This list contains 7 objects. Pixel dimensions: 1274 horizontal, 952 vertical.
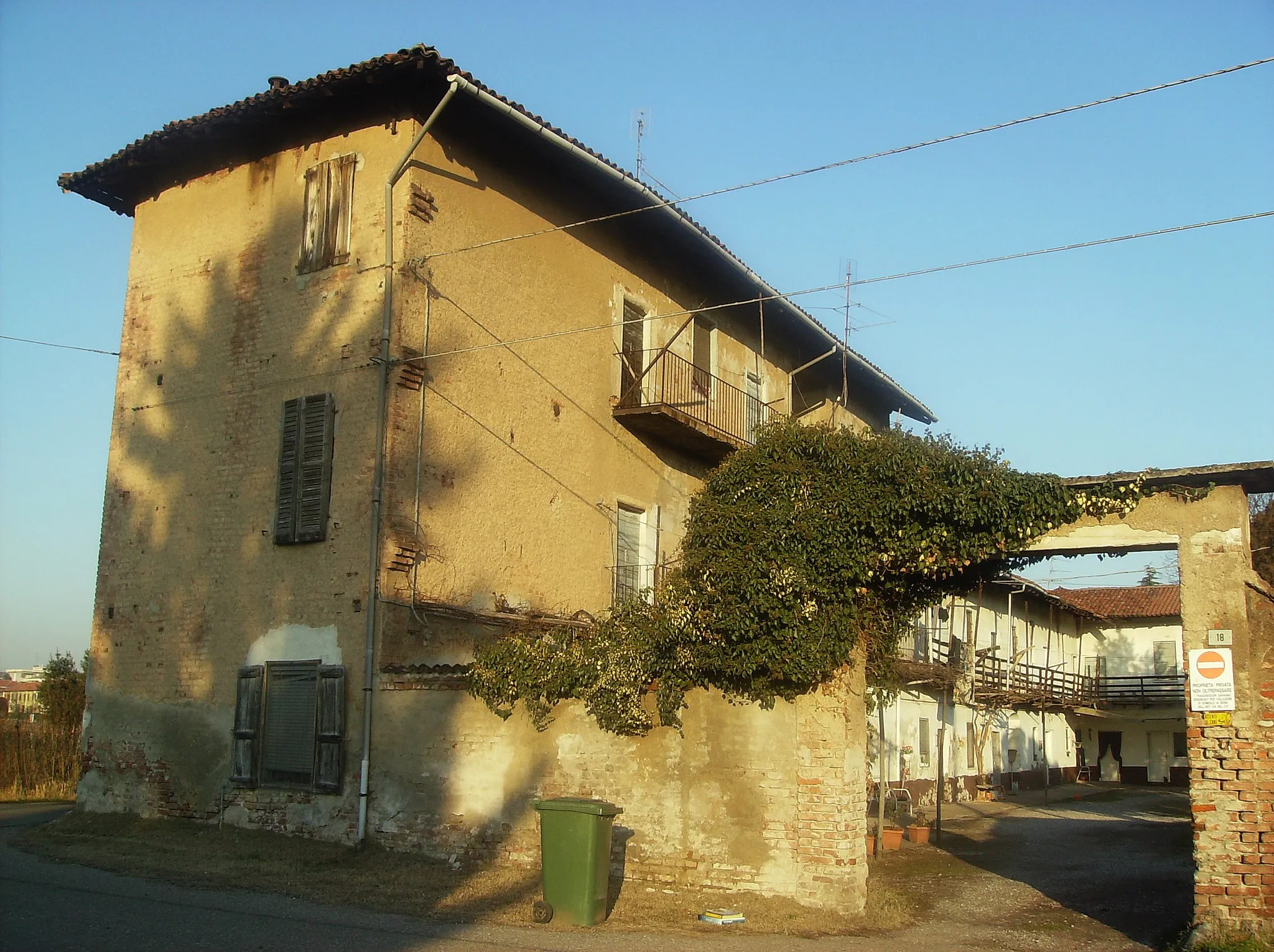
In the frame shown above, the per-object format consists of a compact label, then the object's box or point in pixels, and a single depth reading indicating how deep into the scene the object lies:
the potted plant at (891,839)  16.62
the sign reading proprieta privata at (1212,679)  9.62
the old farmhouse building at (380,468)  12.59
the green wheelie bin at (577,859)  9.89
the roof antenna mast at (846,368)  20.08
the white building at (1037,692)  25.89
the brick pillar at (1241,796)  9.27
